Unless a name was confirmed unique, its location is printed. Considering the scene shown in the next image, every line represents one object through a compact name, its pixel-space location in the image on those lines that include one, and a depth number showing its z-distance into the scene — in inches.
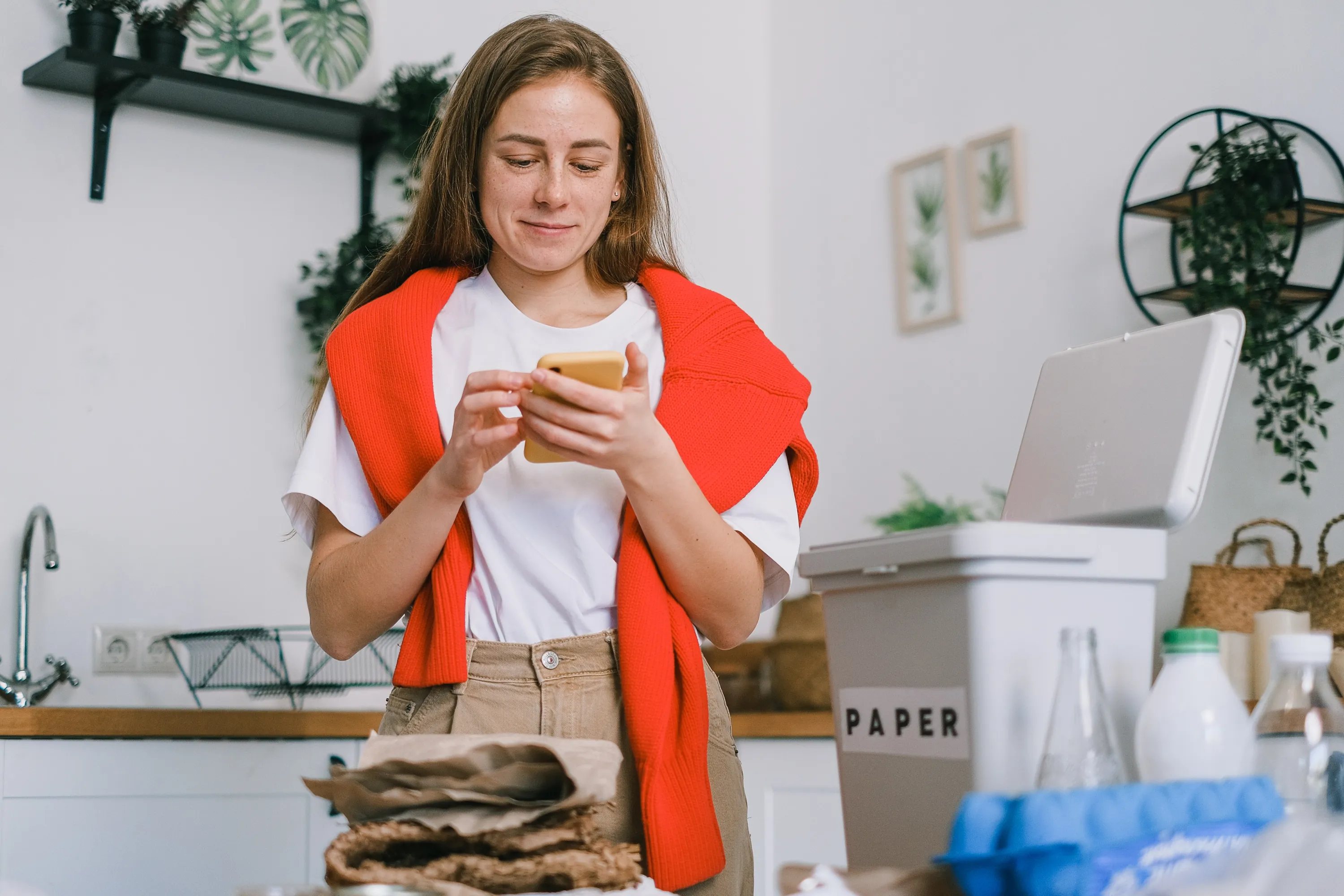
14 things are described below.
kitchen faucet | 92.0
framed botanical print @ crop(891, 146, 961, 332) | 116.6
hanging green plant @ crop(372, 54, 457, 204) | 110.2
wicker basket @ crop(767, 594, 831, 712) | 104.6
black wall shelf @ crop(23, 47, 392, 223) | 98.3
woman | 38.7
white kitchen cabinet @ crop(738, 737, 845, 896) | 95.6
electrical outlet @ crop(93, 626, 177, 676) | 98.7
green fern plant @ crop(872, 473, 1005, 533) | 99.8
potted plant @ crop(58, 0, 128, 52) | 98.1
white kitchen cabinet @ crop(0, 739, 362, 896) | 74.9
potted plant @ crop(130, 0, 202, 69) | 101.4
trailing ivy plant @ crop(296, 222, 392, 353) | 105.9
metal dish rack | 91.5
